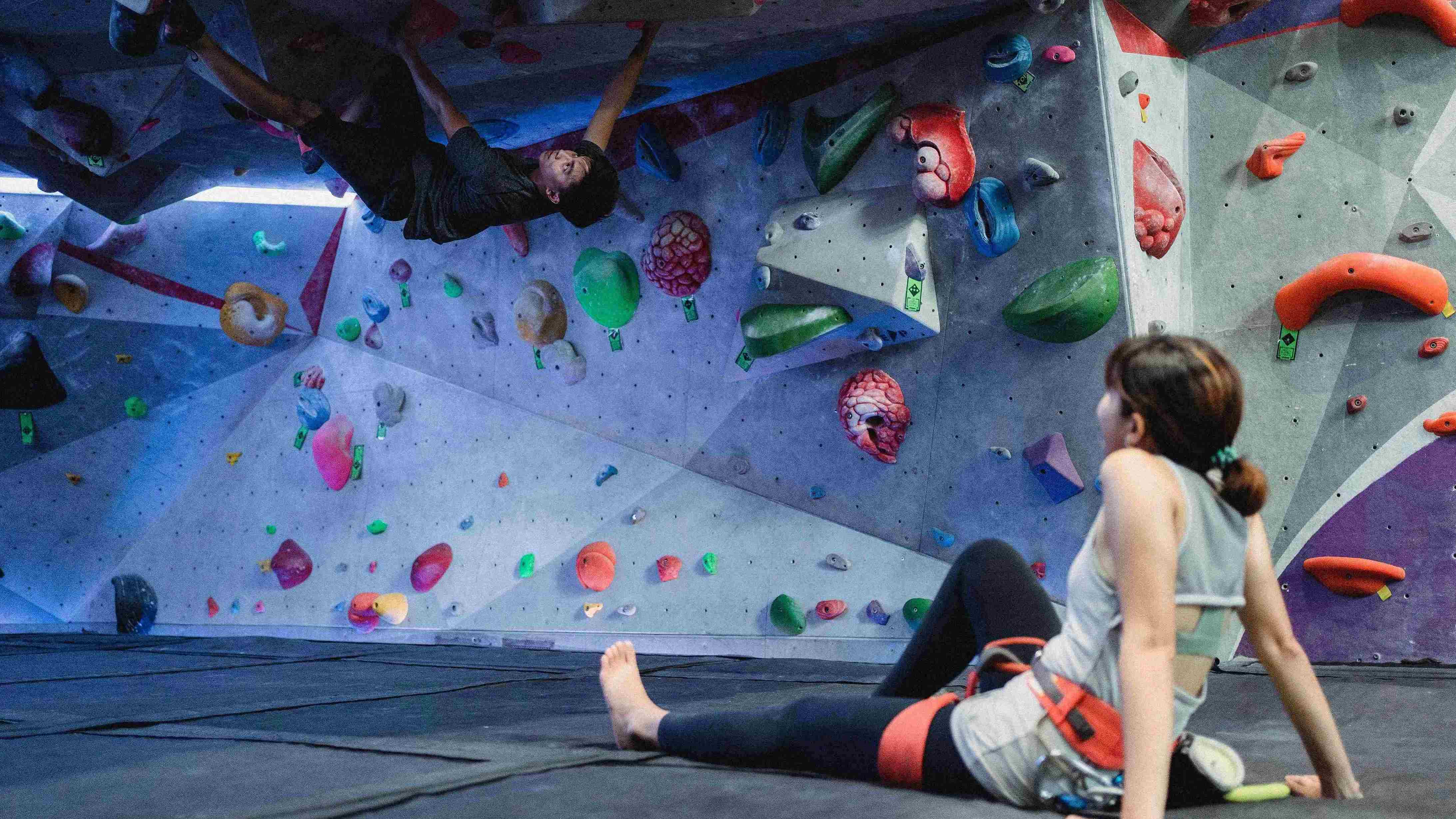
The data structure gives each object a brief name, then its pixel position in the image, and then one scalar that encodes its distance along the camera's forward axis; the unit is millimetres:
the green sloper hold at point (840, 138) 3930
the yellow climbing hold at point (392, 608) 5289
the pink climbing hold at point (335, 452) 5719
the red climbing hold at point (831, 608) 4168
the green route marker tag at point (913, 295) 3908
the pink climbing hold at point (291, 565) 5672
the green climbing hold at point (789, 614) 4227
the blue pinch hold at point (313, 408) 5812
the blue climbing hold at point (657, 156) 4523
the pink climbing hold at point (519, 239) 5090
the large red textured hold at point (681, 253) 4492
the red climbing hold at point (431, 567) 5262
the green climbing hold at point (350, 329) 5785
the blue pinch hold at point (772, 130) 4195
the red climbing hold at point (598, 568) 4750
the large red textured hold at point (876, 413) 4082
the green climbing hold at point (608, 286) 4750
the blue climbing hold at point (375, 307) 5668
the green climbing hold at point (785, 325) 3986
